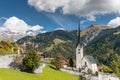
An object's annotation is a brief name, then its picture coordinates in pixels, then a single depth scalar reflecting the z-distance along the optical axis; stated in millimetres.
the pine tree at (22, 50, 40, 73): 31273
